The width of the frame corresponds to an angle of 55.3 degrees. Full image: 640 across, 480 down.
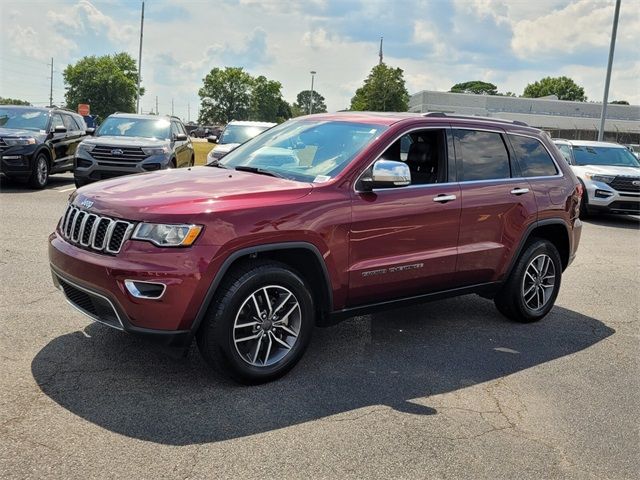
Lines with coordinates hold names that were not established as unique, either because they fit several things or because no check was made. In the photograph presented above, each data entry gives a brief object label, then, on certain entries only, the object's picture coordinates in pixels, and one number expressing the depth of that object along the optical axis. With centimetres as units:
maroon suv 365
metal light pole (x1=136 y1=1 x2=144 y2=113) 4434
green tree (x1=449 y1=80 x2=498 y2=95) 13039
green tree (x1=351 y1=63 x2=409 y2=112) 5606
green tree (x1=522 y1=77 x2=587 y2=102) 11275
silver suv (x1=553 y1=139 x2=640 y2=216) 1334
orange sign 6569
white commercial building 7150
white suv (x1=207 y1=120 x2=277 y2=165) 1483
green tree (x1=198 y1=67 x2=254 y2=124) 11862
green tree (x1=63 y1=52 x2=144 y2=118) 9650
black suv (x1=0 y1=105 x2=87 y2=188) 1244
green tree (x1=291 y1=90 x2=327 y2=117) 15730
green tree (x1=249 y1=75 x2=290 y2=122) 12394
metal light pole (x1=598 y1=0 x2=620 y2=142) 2350
